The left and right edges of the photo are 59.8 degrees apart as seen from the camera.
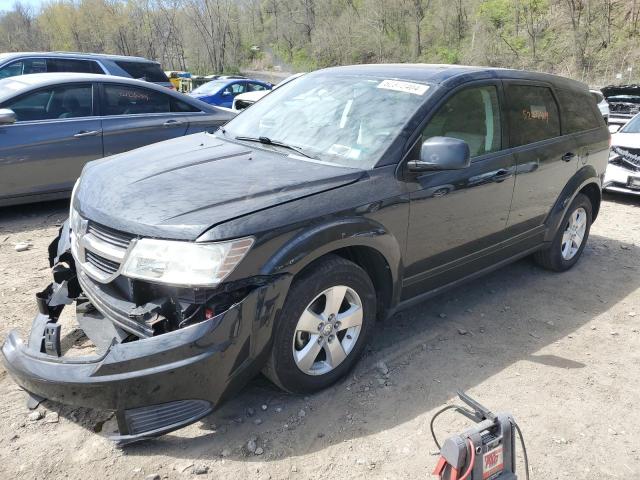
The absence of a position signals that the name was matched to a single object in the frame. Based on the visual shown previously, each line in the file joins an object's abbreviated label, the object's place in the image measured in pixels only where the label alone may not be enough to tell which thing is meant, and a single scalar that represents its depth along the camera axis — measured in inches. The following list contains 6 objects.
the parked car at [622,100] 465.1
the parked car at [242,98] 417.1
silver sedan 222.4
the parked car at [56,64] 370.3
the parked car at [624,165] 307.7
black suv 96.6
